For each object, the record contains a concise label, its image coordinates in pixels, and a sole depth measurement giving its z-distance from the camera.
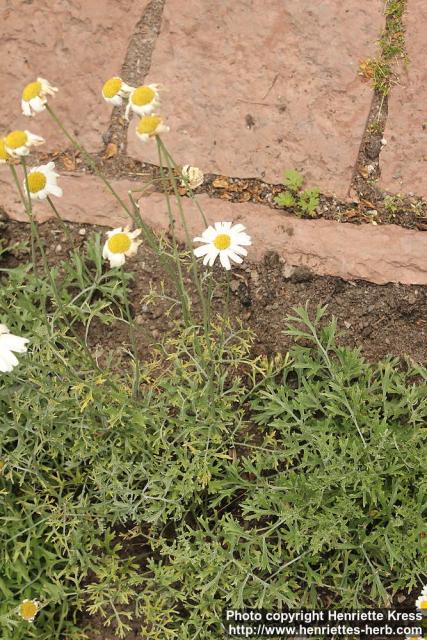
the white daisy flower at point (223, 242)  0.92
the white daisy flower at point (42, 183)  0.91
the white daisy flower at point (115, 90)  0.89
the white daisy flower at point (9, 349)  0.86
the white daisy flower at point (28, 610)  0.97
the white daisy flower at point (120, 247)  0.88
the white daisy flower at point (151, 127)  0.85
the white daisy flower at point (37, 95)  0.88
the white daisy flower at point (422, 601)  0.95
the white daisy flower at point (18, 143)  0.87
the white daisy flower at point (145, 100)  0.86
